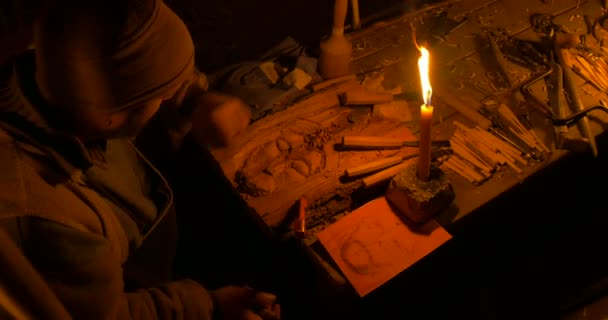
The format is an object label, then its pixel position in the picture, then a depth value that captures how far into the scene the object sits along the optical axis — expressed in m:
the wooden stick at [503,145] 2.01
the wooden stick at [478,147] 1.98
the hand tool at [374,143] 2.01
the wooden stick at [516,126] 2.05
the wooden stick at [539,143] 2.02
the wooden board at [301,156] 1.87
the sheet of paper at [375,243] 1.63
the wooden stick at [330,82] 2.33
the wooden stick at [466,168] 1.94
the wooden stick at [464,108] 2.14
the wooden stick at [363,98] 2.22
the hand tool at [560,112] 2.00
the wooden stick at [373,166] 1.89
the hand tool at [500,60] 2.36
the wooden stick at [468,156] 1.97
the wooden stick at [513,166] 1.96
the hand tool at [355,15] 2.71
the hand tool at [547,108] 2.08
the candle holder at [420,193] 1.66
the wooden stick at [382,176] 1.87
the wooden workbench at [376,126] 1.87
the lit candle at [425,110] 1.39
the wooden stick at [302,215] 1.72
